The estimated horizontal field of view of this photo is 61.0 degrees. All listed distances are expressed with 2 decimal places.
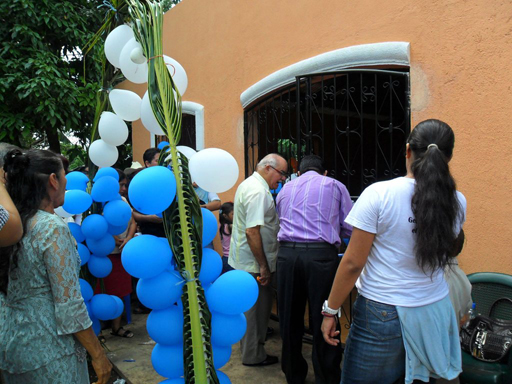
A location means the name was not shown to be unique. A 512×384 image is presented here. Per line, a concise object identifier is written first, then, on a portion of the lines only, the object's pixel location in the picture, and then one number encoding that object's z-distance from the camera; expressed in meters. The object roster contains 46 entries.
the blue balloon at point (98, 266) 3.71
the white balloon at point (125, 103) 3.09
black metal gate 3.84
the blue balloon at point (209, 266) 2.13
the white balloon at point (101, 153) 3.51
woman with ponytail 1.75
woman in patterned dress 1.86
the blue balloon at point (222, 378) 2.17
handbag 2.41
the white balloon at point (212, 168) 2.15
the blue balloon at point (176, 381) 2.08
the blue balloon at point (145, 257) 1.91
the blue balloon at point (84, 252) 3.61
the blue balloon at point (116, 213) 3.65
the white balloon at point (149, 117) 2.23
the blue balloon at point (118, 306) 3.75
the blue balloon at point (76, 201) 3.35
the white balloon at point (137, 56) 2.30
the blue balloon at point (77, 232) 3.66
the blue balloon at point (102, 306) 3.58
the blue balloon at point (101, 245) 3.70
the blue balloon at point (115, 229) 3.78
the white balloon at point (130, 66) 2.49
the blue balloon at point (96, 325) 3.62
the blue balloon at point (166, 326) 2.04
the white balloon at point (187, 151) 2.36
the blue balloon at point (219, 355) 2.17
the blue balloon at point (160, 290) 1.98
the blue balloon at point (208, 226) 2.19
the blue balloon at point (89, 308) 3.59
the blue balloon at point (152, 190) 1.88
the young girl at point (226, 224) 5.02
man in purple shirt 3.13
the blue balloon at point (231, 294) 2.08
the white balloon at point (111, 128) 3.28
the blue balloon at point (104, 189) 3.59
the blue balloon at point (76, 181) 3.65
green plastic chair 2.37
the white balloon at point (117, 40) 2.66
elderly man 3.57
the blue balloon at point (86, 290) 3.49
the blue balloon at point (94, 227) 3.57
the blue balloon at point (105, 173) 3.66
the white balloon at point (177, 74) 2.47
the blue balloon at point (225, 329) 2.12
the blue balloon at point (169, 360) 2.08
